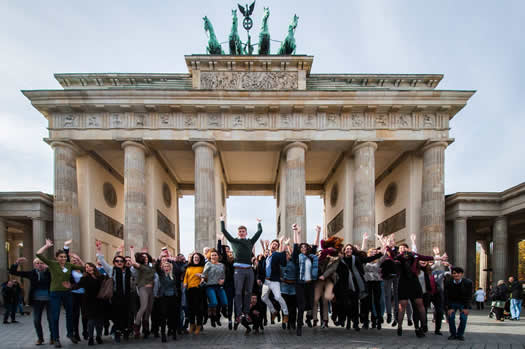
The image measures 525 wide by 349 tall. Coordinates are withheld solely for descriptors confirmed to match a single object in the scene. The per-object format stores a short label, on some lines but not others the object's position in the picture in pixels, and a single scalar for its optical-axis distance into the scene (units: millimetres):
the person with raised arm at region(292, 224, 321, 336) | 7992
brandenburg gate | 21172
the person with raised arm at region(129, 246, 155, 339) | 8109
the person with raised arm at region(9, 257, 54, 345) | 7785
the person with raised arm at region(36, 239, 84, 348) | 7691
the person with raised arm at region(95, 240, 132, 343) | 7953
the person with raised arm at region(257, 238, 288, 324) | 8156
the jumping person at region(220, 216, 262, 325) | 8289
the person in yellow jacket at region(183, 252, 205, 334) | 8211
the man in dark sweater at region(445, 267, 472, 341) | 7797
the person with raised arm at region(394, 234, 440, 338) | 7887
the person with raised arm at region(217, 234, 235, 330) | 8969
